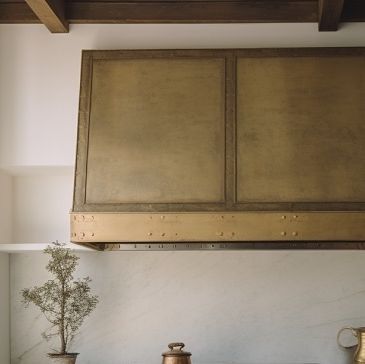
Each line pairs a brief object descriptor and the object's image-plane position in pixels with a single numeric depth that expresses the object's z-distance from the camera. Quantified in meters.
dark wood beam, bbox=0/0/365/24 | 4.68
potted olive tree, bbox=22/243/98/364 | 4.38
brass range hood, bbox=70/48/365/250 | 4.19
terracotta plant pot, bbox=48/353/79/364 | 4.30
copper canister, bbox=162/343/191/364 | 4.23
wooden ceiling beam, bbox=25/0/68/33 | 4.29
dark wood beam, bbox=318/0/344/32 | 4.33
